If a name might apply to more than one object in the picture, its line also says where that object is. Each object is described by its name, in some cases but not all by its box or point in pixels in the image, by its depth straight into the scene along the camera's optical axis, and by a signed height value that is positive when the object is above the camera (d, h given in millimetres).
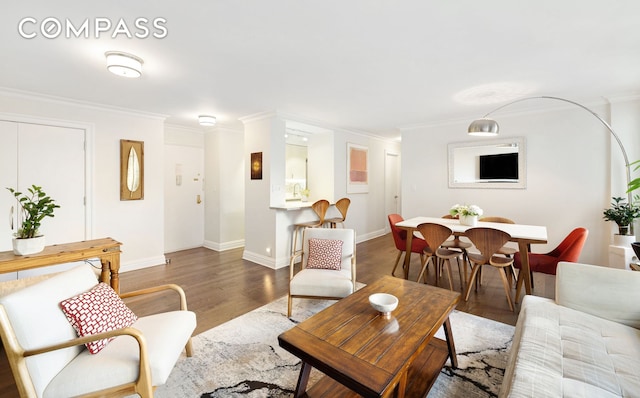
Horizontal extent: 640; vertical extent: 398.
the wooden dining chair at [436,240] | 3254 -530
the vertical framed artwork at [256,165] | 4652 +510
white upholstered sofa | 1276 -841
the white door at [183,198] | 5457 -53
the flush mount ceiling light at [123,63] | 2434 +1185
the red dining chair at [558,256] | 2814 -653
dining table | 2936 -426
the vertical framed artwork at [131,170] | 4273 +404
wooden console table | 2256 -541
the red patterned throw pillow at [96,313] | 1519 -684
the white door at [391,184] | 7334 +314
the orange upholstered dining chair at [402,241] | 3837 -636
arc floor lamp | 3244 +799
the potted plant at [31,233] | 2344 -331
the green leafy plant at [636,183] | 2407 +112
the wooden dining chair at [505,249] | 3342 -675
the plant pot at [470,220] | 3512 -312
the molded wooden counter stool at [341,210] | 5109 -274
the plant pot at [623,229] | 3509 -422
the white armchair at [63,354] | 1300 -842
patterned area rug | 1791 -1241
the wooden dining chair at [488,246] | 2908 -543
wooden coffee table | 1318 -812
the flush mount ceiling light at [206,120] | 4590 +1258
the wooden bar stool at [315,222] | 4590 -460
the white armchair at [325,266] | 2615 -761
